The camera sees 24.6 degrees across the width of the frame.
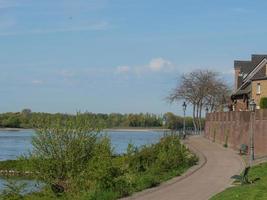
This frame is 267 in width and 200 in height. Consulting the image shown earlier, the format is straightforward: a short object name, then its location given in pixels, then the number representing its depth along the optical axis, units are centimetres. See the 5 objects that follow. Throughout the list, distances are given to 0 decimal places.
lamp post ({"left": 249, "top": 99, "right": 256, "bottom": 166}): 3681
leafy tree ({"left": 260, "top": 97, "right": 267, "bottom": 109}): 5272
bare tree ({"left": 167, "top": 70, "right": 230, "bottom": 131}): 9375
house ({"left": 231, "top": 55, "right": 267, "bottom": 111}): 6244
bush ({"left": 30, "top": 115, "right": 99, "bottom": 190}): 2755
